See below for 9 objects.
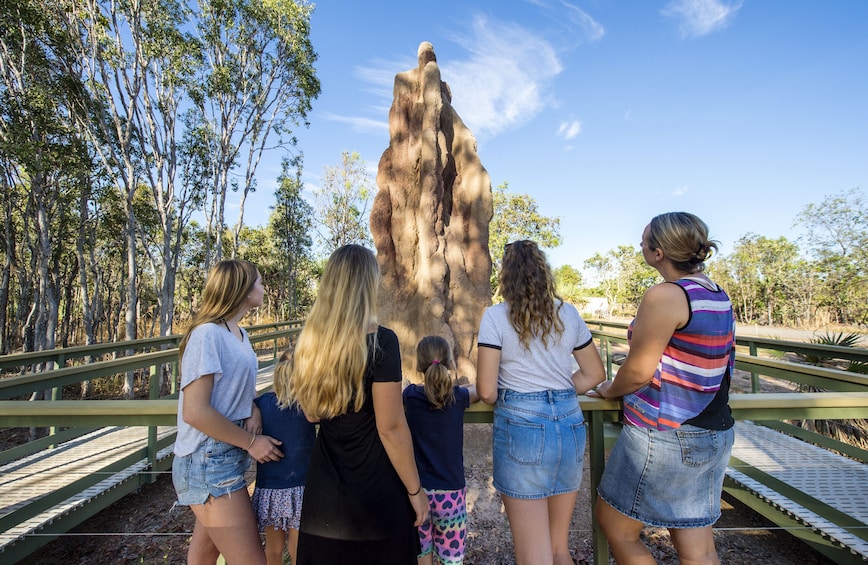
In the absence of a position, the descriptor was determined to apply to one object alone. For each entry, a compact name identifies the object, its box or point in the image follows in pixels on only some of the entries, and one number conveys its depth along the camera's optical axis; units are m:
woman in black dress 1.27
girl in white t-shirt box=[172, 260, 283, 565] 1.44
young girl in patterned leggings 1.78
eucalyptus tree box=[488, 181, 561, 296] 24.62
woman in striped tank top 1.40
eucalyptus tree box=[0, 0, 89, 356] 8.77
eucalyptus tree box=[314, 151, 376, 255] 22.97
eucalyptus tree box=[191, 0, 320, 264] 11.98
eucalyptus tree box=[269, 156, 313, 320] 18.98
